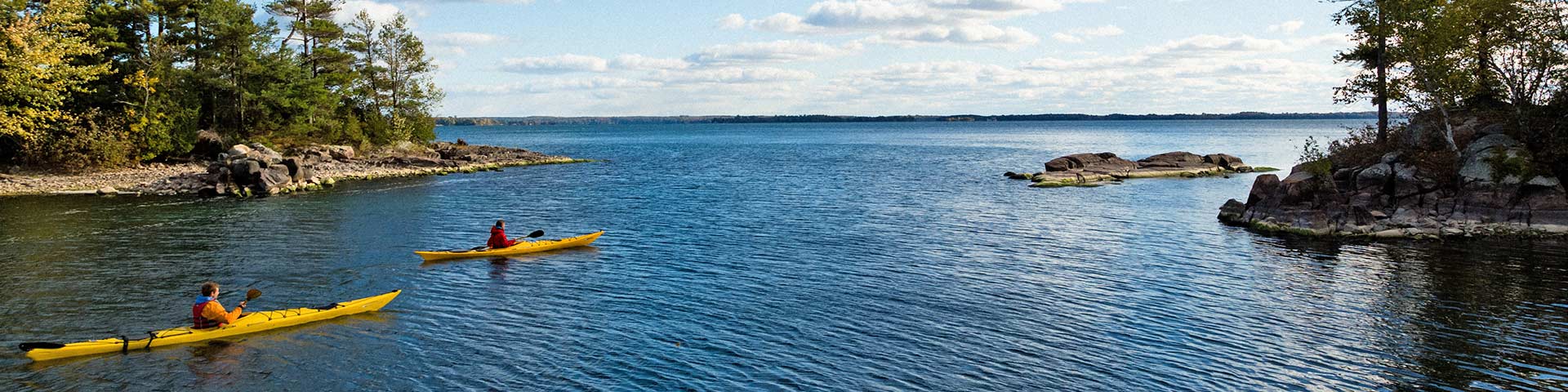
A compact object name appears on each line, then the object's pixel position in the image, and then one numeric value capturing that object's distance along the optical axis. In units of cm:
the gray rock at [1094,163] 7950
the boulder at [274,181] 5959
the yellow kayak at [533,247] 3494
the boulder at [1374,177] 4234
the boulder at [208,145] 7381
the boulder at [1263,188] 4591
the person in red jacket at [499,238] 3569
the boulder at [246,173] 6022
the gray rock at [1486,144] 4083
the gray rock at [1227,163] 8594
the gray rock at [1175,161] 8425
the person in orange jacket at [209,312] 2242
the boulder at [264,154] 6336
